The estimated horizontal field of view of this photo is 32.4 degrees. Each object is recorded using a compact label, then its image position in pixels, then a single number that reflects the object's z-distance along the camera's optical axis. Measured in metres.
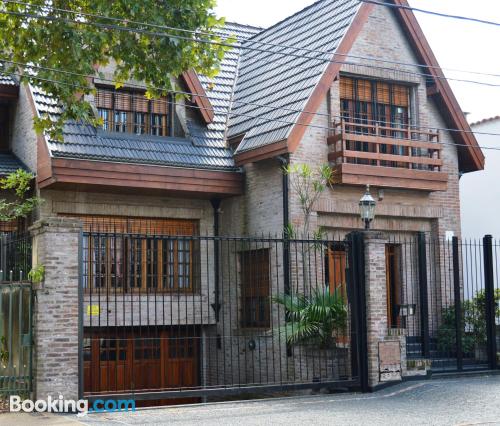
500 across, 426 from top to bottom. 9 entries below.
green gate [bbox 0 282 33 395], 12.52
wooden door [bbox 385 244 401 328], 20.38
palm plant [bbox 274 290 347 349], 15.55
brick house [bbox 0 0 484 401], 18.45
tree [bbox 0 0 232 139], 14.32
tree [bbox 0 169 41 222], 17.44
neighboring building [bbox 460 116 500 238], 26.34
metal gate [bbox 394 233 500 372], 17.59
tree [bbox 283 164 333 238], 18.33
